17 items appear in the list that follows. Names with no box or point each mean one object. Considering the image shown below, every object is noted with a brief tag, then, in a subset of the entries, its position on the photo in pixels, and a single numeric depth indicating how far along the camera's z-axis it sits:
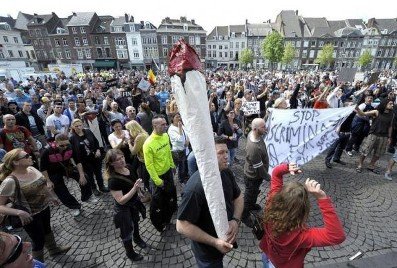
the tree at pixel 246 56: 59.88
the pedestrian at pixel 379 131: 5.67
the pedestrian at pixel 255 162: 3.81
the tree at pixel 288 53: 58.94
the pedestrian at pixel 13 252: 1.46
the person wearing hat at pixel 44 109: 7.95
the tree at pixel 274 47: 54.44
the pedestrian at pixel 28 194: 2.83
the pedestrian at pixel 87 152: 4.62
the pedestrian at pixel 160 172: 3.78
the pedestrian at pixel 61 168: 4.09
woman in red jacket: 1.80
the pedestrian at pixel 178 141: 5.04
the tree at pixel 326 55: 58.41
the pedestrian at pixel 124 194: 3.03
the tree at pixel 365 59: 57.09
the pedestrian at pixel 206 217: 1.94
